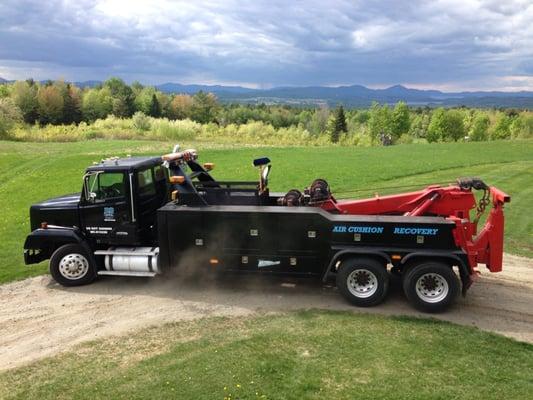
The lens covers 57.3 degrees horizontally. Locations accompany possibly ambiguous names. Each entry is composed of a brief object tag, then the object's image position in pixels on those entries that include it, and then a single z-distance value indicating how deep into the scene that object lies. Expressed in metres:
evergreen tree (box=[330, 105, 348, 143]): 112.19
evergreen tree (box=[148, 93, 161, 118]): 97.81
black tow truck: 9.55
